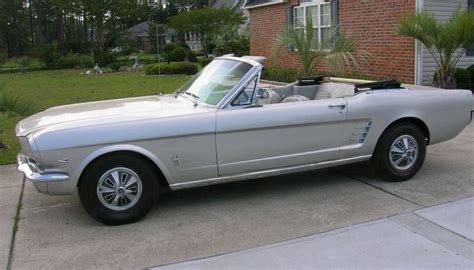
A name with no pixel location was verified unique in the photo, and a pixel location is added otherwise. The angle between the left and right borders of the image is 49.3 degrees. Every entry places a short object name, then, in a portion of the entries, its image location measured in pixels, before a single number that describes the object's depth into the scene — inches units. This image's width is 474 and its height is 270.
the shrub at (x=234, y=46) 1134.5
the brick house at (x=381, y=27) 462.9
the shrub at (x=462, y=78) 430.3
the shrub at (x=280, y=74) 626.2
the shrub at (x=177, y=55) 1206.9
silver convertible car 175.0
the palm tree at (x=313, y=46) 432.8
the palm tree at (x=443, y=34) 384.8
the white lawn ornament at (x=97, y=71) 1007.0
